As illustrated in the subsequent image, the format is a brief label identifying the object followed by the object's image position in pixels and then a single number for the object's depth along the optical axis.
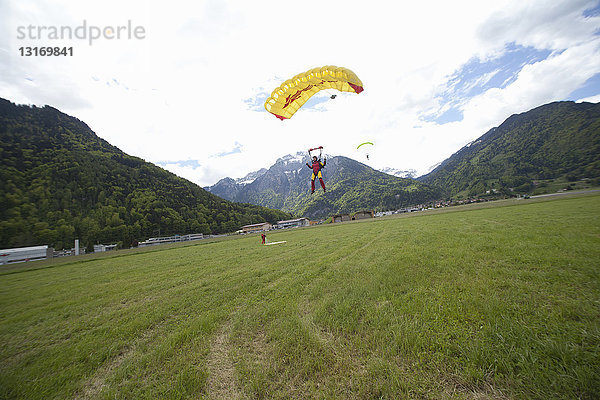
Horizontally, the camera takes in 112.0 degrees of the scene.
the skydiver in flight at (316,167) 16.62
